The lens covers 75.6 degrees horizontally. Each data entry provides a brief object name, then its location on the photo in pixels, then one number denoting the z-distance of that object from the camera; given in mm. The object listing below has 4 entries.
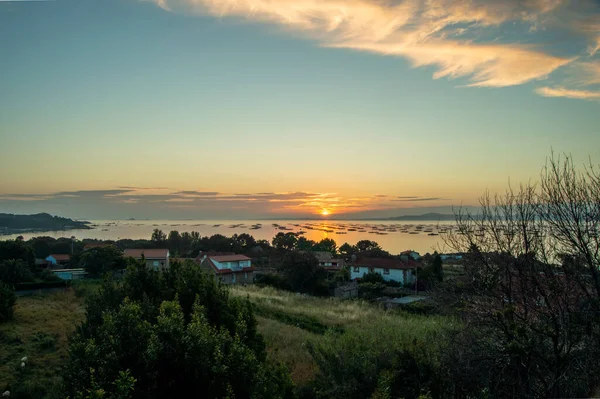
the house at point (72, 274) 32959
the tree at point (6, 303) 15969
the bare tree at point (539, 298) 7336
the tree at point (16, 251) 31016
